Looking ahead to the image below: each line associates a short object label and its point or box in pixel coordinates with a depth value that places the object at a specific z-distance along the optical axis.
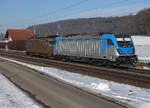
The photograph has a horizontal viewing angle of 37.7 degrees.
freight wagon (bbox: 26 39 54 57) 33.81
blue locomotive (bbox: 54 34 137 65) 20.12
